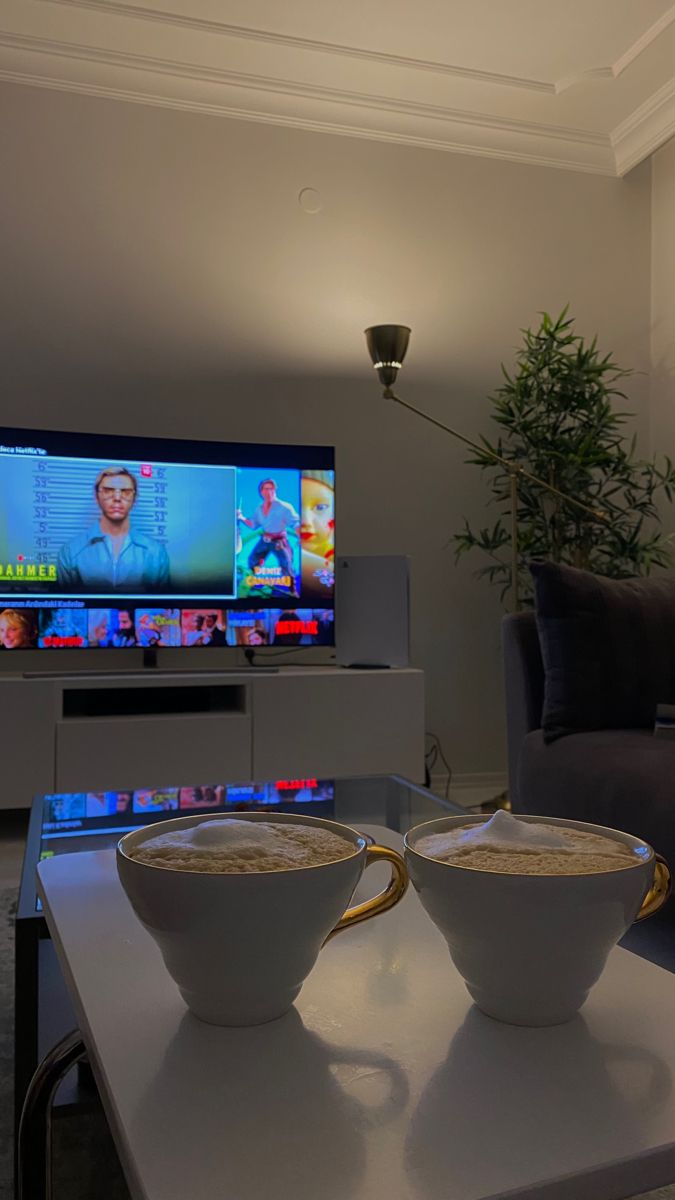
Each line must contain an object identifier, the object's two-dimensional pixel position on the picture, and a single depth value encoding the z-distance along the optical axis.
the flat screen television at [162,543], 3.00
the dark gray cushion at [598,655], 2.00
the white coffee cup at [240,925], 0.49
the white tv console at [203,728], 2.84
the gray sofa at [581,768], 1.66
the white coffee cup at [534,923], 0.49
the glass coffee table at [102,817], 0.94
